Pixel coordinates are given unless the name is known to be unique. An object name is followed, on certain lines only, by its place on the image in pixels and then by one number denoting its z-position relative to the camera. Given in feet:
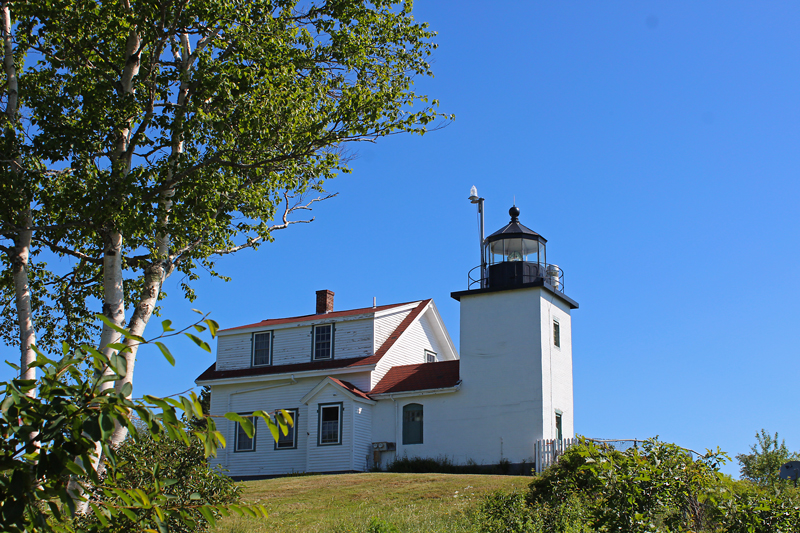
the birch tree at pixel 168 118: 38.58
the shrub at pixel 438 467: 77.10
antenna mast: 86.48
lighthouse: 77.66
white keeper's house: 79.05
